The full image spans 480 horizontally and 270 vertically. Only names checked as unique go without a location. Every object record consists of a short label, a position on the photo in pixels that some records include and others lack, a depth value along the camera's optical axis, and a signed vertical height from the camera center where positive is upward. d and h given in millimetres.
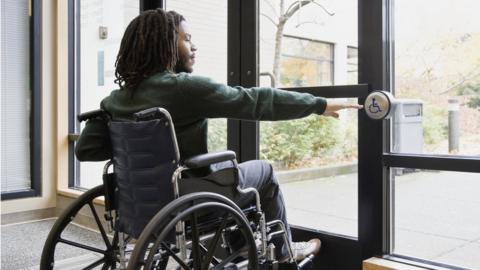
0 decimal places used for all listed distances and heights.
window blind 3369 +218
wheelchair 1294 -262
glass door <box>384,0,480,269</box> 1685 -41
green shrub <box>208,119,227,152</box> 2521 -61
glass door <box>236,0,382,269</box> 1917 -36
